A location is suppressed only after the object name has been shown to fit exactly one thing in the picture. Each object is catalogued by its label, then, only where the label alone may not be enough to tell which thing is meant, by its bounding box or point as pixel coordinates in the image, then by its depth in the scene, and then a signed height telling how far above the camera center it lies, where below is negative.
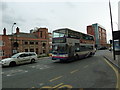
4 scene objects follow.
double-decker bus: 14.00 +0.22
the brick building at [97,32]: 86.62 +11.52
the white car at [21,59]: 12.40 -1.71
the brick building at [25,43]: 34.88 +1.29
